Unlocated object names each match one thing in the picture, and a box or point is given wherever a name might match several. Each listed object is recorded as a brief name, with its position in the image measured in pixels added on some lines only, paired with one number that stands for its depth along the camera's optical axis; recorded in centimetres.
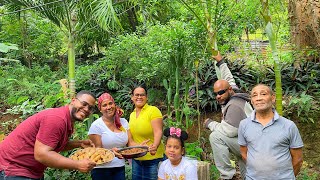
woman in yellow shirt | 271
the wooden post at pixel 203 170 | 267
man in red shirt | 191
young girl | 232
